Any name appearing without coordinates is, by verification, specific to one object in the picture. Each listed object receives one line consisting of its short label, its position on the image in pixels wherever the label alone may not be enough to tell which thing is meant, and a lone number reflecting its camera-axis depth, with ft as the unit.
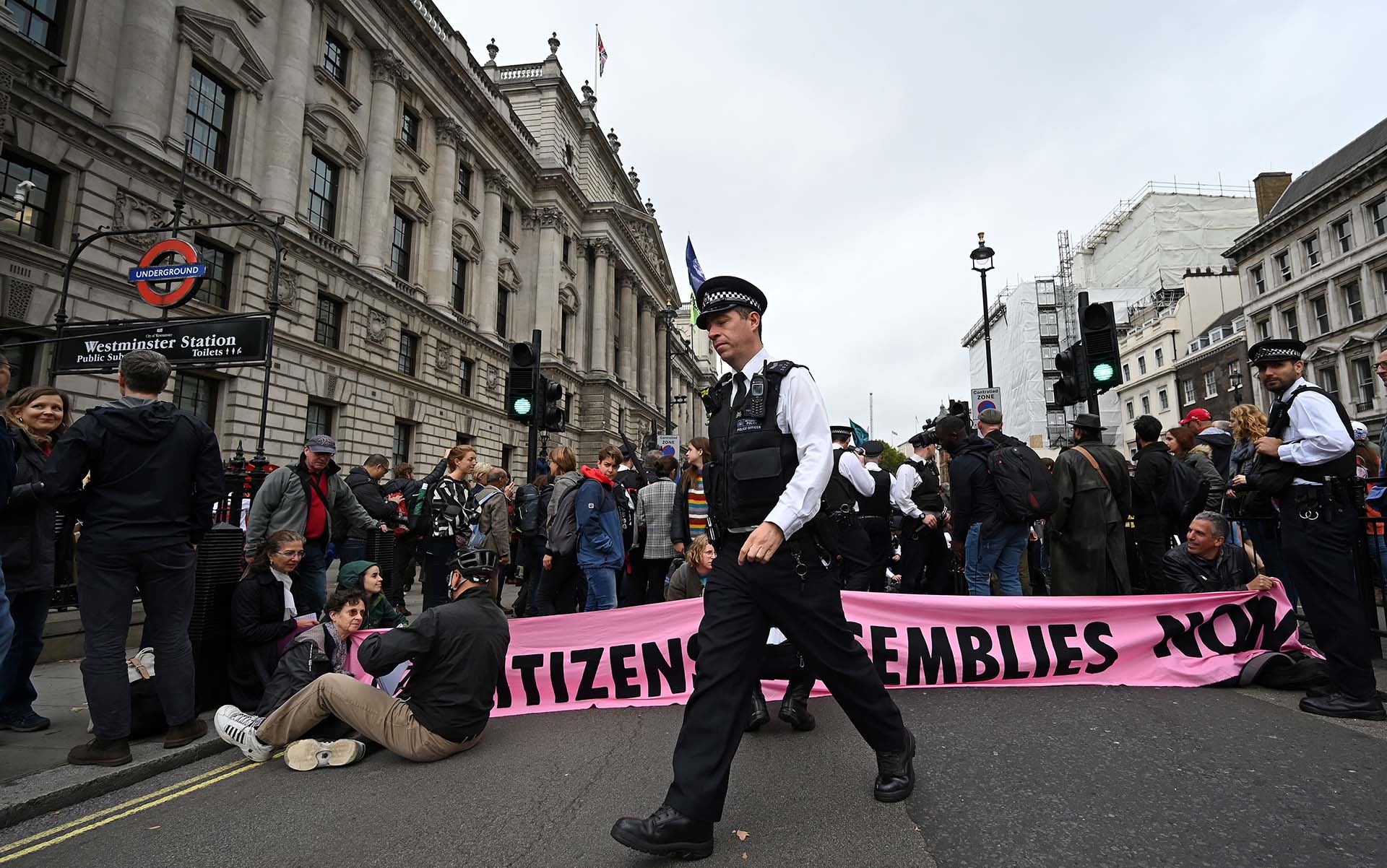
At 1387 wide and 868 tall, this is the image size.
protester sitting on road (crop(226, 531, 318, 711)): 15.14
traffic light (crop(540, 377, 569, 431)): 32.42
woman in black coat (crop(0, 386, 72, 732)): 13.08
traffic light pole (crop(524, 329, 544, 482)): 31.65
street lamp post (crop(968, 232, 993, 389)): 60.85
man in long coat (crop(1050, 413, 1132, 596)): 20.56
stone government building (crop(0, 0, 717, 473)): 46.37
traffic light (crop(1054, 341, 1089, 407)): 26.66
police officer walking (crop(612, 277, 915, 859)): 8.00
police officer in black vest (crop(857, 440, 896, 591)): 23.27
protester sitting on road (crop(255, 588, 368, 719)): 14.42
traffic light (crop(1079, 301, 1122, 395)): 25.61
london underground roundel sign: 37.35
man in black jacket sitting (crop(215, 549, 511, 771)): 12.14
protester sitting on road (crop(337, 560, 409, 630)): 16.94
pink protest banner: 15.94
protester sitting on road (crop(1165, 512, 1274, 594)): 18.25
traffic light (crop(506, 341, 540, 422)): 31.09
